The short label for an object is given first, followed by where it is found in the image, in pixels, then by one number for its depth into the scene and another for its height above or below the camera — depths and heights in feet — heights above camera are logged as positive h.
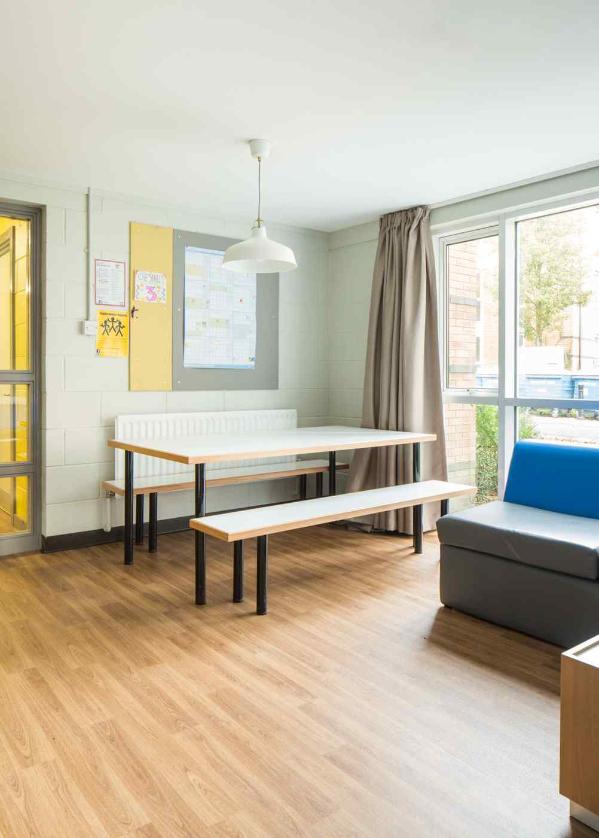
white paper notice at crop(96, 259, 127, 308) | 13.89 +2.80
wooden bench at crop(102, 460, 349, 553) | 13.12 -1.60
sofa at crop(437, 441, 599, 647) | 8.46 -2.03
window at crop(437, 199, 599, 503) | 12.74 +1.65
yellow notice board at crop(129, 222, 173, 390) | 14.44 +2.34
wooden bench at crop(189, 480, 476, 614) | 9.77 -1.82
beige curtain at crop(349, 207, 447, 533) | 14.99 +1.54
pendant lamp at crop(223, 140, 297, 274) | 10.48 +2.69
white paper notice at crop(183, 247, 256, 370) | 15.34 +2.39
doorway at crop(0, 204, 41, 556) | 13.26 +0.73
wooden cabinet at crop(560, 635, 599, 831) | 5.14 -2.72
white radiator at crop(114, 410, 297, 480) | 14.08 -0.44
